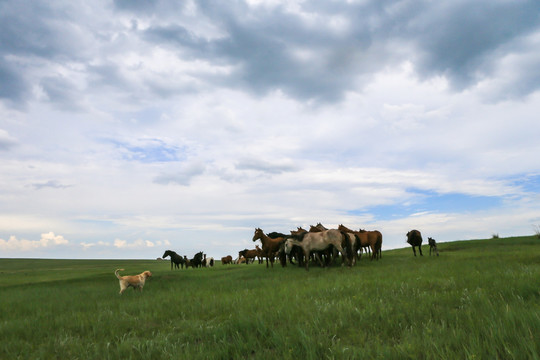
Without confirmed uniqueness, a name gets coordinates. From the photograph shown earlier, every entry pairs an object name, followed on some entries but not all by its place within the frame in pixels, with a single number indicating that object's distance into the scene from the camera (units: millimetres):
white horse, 18234
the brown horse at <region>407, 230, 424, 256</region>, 24875
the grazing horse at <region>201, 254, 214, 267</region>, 46125
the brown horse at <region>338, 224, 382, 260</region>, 24406
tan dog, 13266
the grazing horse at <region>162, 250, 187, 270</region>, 41406
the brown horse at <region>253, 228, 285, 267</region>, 24172
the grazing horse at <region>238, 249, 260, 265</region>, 45062
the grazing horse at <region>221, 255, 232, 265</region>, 51947
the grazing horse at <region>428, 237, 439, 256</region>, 23719
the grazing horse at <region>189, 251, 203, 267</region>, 43375
